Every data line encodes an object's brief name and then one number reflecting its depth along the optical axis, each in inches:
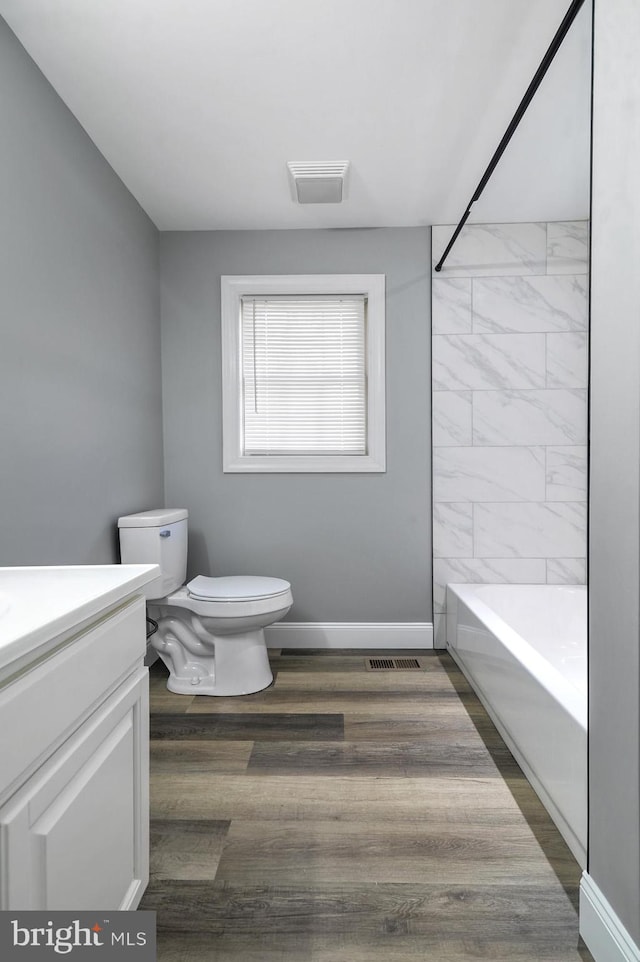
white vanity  30.4
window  128.1
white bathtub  59.6
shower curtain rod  54.2
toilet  101.5
